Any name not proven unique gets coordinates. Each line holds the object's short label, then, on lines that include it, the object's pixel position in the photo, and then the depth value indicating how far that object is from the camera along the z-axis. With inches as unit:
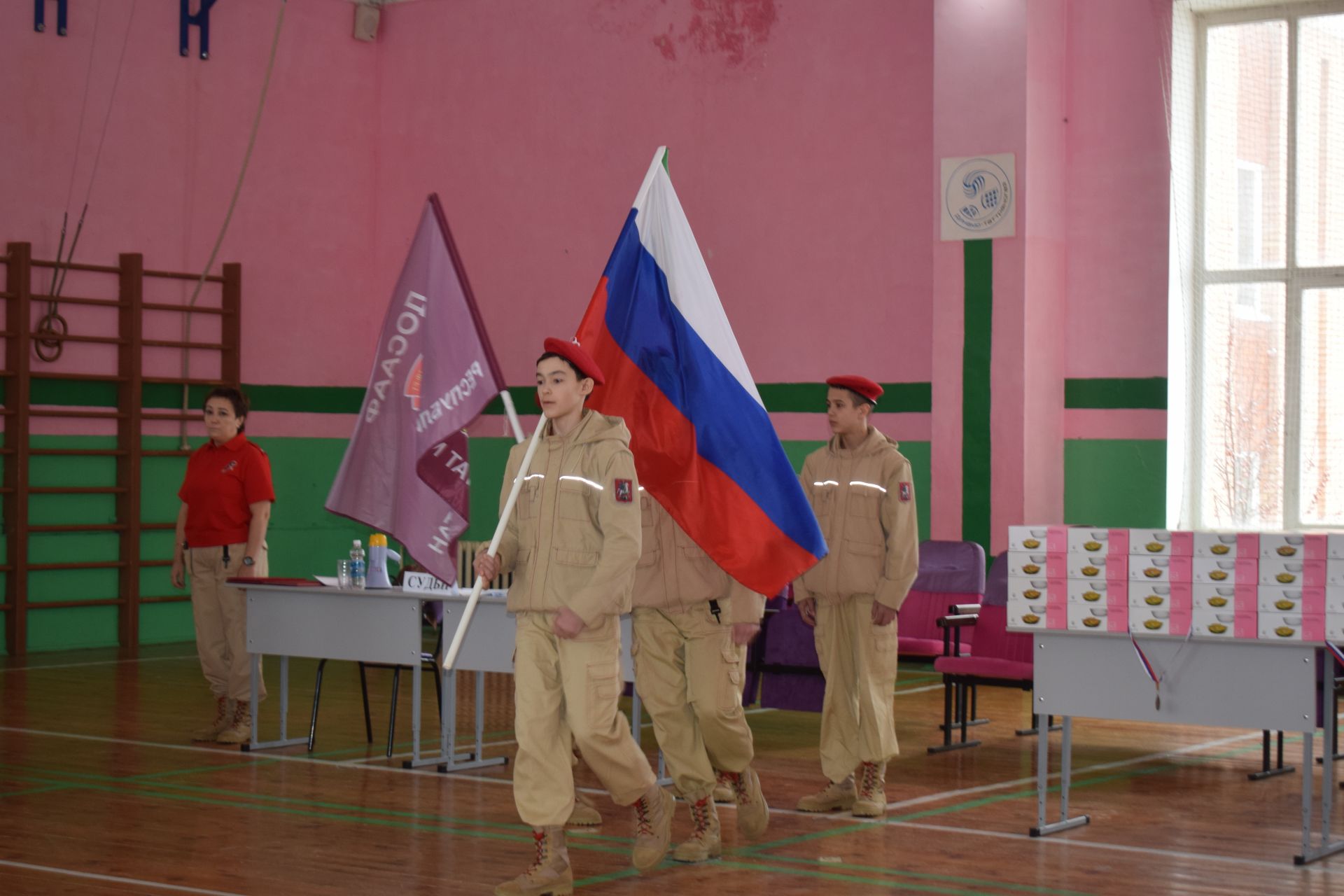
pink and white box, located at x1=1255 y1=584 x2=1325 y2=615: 199.0
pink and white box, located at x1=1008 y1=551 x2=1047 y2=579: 213.8
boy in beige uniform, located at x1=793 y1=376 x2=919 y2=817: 231.1
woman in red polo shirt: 289.1
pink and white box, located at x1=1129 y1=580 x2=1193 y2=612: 205.8
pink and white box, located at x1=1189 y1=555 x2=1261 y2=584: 201.3
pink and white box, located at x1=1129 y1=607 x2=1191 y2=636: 206.5
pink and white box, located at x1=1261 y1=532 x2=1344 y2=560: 197.2
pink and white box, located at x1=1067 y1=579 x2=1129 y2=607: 209.8
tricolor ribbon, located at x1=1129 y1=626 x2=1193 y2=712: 207.9
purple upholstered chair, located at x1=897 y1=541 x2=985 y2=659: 341.1
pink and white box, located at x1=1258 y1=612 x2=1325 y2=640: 198.8
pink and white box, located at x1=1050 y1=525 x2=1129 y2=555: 208.2
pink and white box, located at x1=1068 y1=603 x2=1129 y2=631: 210.1
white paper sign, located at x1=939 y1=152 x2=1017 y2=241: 401.4
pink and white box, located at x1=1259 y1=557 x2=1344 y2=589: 198.2
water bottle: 283.9
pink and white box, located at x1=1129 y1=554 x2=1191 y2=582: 205.0
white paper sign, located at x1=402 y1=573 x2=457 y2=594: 278.5
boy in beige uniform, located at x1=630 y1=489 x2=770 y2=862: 199.9
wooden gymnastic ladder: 428.1
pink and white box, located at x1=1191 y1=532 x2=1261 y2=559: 201.0
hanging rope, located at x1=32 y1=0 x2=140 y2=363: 434.9
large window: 388.2
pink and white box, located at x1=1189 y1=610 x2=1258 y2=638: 202.8
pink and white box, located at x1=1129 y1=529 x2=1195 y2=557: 204.4
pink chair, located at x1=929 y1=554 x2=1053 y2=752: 282.5
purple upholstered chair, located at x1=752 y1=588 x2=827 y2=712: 297.0
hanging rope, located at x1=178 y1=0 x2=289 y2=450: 467.2
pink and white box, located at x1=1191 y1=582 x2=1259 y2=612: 202.2
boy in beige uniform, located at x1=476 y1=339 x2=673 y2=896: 179.3
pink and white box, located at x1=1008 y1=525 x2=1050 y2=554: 213.5
